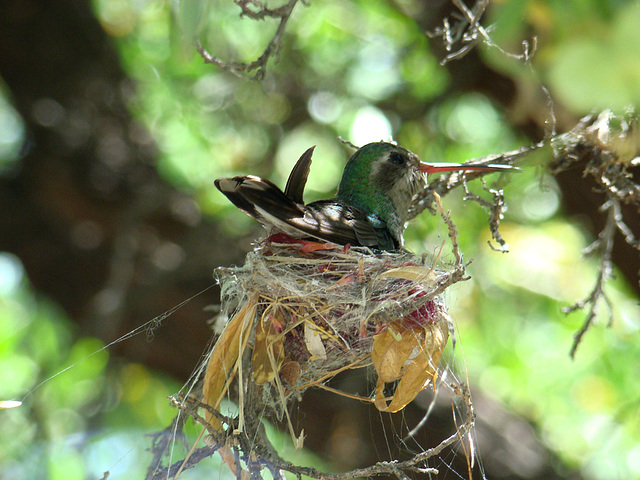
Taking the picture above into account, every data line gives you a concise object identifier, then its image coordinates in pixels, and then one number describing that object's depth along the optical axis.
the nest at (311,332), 4.02
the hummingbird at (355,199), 4.46
